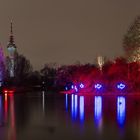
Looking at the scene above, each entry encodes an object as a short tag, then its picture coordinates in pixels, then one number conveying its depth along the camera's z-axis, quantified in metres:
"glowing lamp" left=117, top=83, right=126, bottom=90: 80.44
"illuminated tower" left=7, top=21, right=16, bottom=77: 162.77
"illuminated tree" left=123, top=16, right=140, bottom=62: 66.62
